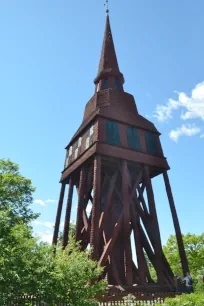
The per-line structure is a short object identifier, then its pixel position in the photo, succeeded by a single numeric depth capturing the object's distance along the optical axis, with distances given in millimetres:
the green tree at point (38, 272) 8523
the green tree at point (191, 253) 36875
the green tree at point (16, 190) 23938
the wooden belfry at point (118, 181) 17844
